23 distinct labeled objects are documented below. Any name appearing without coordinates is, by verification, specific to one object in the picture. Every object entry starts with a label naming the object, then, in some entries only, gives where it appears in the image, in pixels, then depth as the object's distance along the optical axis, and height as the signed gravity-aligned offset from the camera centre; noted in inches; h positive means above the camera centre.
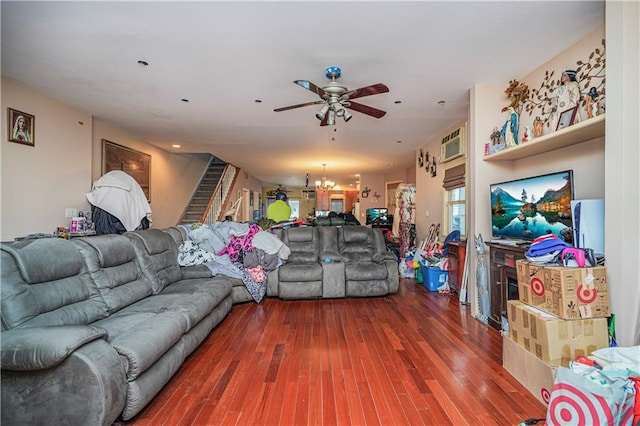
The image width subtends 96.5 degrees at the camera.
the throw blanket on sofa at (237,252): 152.3 -22.2
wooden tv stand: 112.0 -26.5
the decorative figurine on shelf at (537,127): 114.2 +34.6
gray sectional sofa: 58.1 -30.8
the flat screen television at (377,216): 318.5 -4.2
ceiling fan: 108.7 +46.8
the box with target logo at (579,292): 75.2 -21.1
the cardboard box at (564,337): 74.0 -32.9
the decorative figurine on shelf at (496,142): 129.0 +33.0
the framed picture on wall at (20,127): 129.7 +39.9
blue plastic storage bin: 181.3 -41.6
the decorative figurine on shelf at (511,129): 123.1 +36.7
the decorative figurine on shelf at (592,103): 90.0 +34.9
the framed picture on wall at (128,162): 194.5 +37.6
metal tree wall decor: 93.5 +48.1
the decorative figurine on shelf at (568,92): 100.3 +43.6
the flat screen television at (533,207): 96.3 +2.1
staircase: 323.6 +24.7
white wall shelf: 85.4 +25.7
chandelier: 442.3 +47.9
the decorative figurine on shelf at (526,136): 114.3 +31.2
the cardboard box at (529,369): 72.5 -43.9
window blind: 186.4 +24.1
